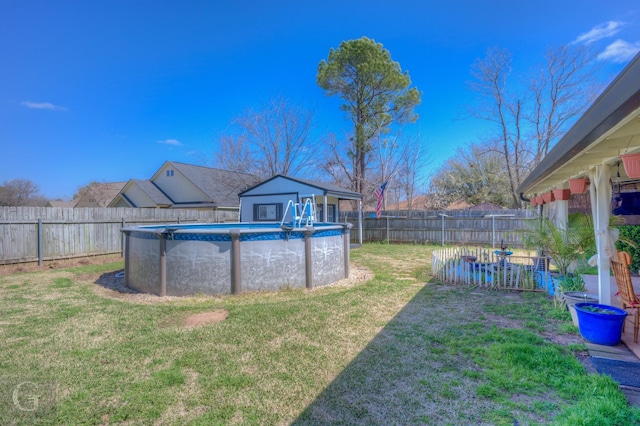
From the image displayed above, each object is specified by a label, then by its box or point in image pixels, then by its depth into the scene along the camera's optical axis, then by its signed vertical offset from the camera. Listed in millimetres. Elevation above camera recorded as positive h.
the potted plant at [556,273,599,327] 4212 -1142
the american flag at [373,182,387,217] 15055 +1205
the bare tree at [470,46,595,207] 16784 +6875
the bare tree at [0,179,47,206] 35050 +3662
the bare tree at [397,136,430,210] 22938 +4042
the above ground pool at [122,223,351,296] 5871 -795
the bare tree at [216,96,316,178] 21250 +5744
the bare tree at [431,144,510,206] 23406 +3227
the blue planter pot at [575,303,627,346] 3477 -1252
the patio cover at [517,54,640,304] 1961 +769
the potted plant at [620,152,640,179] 2773 +488
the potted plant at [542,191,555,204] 8652 +591
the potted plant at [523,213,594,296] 5277 -443
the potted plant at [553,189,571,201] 7118 +548
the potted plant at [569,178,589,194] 5699 +612
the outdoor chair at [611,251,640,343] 3572 -844
